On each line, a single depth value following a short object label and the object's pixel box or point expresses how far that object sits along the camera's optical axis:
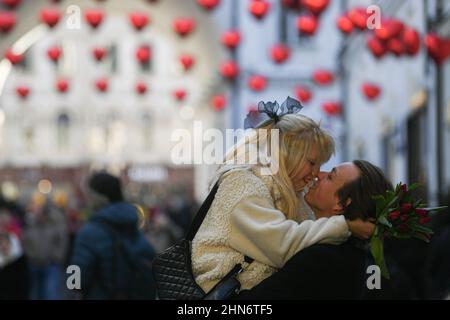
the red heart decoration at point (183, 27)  21.02
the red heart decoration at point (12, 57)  22.20
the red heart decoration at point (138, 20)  20.39
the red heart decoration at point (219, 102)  25.31
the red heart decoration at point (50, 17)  19.70
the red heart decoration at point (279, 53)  21.88
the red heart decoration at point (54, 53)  21.46
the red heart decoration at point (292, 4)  16.17
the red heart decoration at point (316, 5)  16.25
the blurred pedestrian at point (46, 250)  12.62
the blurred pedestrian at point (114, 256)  5.98
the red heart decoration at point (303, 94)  22.92
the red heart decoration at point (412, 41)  14.54
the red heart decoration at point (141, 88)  24.62
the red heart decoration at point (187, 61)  22.19
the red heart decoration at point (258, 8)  18.23
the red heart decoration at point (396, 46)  15.25
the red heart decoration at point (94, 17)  19.69
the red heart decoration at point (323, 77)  24.02
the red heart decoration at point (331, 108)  23.56
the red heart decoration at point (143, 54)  22.41
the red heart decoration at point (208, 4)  18.25
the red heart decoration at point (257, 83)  24.61
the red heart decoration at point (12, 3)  19.22
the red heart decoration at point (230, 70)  23.35
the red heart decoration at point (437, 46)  13.61
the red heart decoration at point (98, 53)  22.31
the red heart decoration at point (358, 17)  16.19
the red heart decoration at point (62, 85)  23.83
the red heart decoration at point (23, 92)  23.78
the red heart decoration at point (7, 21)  19.86
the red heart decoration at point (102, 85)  24.83
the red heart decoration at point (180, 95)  24.35
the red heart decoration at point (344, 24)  17.33
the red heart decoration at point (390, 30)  14.98
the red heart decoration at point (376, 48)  16.20
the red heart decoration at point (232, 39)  21.83
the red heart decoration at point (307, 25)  18.20
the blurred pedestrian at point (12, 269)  8.92
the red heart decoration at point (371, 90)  19.41
